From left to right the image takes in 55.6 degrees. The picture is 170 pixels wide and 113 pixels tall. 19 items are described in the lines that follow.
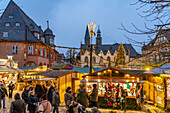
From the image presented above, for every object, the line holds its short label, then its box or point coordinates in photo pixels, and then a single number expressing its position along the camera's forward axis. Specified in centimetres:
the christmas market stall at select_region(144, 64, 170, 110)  1128
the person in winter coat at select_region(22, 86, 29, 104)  790
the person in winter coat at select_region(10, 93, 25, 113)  561
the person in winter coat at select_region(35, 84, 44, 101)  924
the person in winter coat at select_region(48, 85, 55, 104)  965
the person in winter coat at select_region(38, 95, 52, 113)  505
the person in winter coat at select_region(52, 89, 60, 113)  784
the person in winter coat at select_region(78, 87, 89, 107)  796
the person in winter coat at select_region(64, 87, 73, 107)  676
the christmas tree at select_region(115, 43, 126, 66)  6419
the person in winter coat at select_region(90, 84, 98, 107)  905
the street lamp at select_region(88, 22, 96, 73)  1252
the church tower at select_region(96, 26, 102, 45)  9164
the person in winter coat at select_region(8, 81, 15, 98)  1307
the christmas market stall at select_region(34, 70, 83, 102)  1247
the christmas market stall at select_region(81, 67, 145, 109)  1115
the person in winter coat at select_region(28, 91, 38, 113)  668
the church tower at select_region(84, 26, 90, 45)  8636
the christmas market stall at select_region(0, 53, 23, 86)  1748
